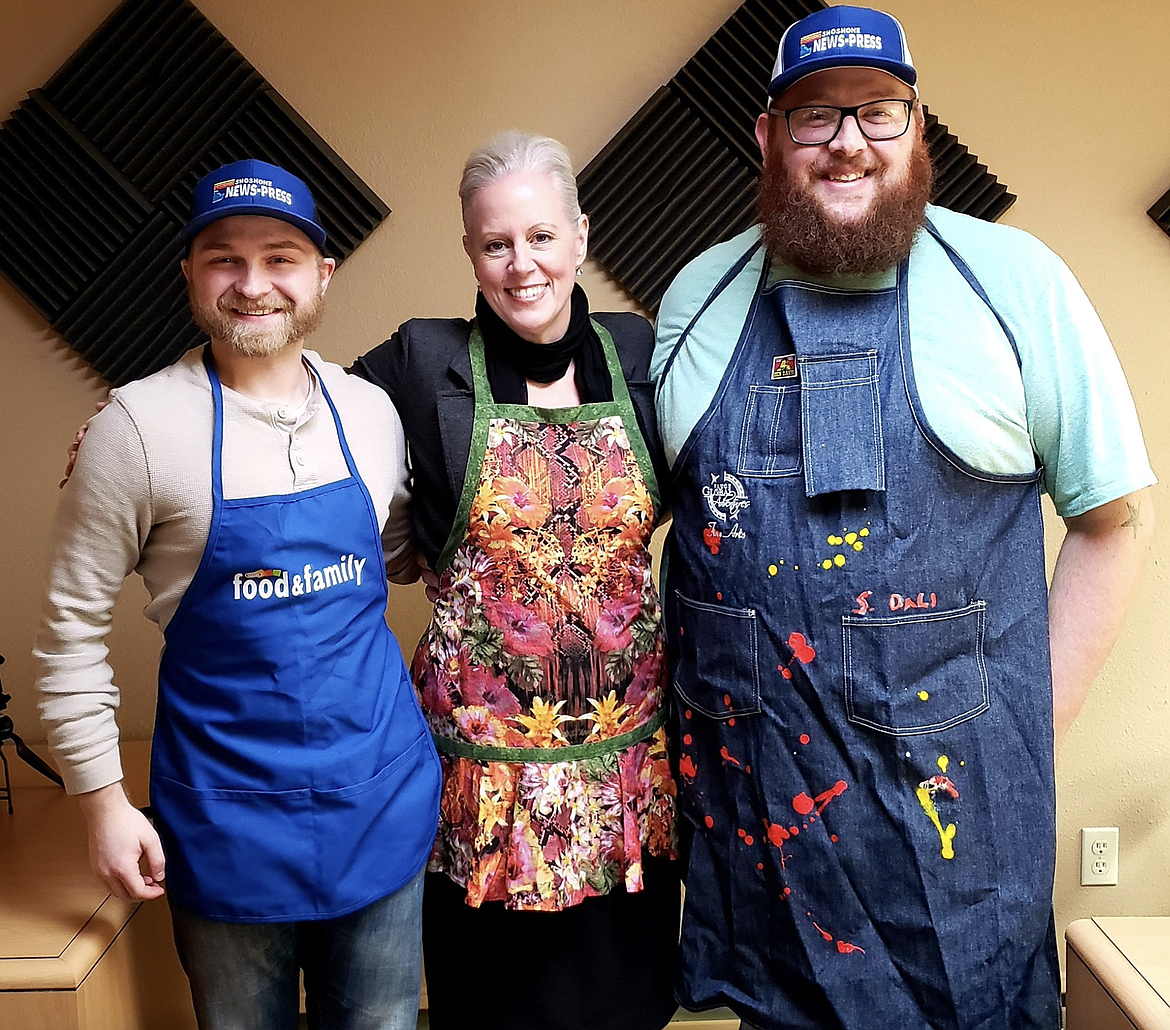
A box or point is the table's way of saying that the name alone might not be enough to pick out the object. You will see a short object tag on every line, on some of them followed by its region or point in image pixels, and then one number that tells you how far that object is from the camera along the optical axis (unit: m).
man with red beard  1.50
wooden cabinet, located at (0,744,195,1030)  1.58
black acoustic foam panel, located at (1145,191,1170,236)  2.45
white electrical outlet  2.66
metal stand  2.09
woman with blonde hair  1.66
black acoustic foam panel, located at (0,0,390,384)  2.40
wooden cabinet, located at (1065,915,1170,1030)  1.44
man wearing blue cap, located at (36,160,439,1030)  1.45
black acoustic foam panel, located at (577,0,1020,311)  2.44
